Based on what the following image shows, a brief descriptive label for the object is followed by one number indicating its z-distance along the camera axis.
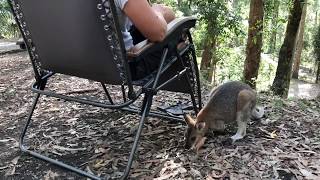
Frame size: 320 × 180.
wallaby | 2.41
